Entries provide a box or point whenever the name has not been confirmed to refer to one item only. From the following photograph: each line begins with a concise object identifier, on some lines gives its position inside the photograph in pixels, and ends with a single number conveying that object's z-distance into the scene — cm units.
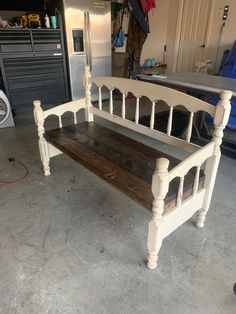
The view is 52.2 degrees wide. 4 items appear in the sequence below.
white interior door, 500
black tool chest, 351
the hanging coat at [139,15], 466
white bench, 132
